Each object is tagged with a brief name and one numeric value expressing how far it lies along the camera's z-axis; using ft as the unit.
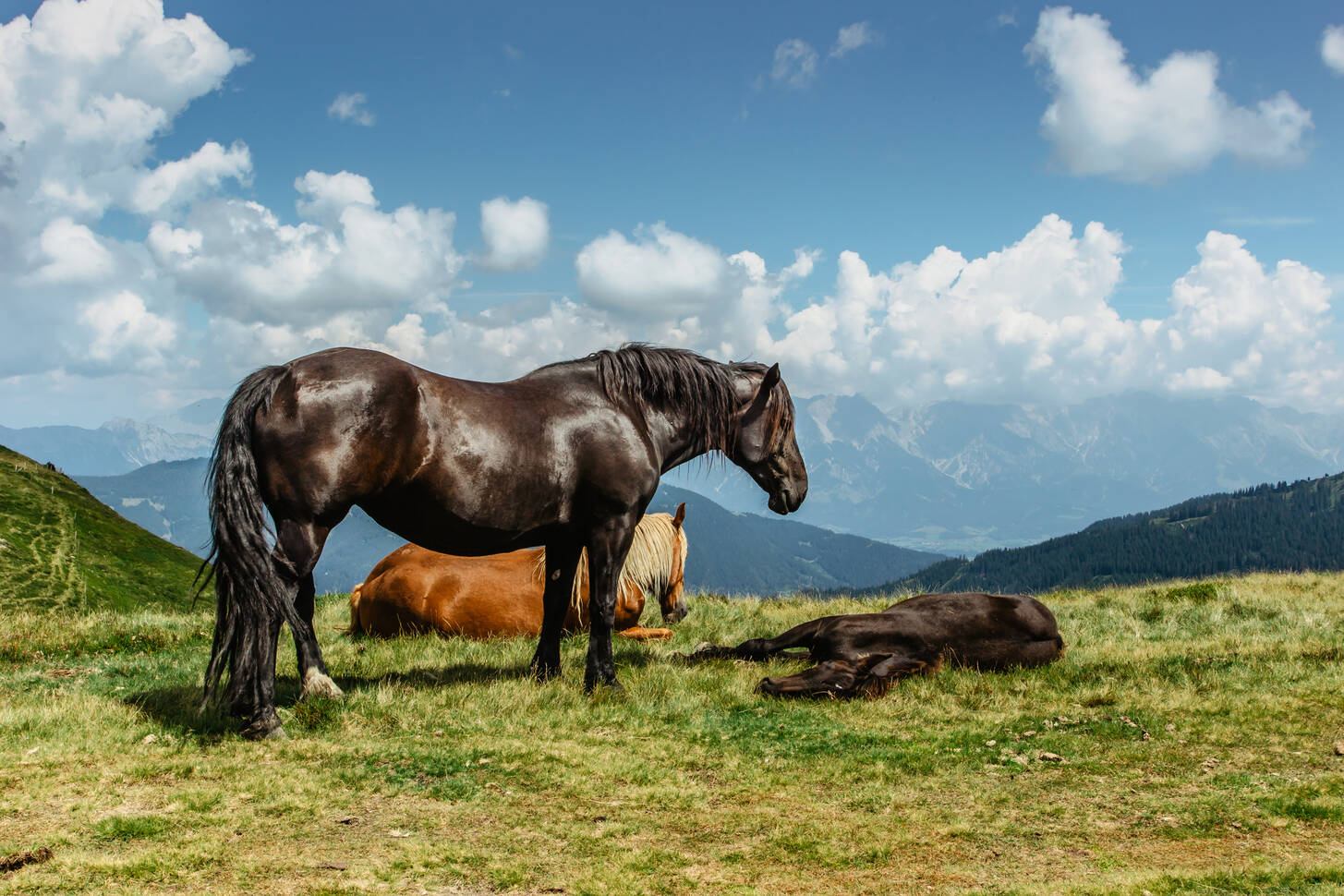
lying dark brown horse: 28.63
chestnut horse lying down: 37.19
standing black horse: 22.02
